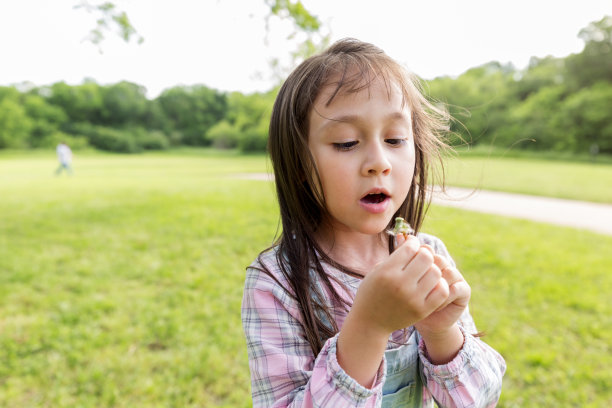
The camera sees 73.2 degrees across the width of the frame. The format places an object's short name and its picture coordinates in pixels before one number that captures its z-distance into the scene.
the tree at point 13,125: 46.38
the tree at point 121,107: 59.16
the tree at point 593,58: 39.97
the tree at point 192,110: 62.97
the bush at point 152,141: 54.47
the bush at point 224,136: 54.69
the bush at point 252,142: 47.50
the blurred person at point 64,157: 17.22
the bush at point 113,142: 51.78
